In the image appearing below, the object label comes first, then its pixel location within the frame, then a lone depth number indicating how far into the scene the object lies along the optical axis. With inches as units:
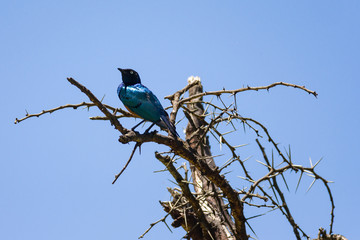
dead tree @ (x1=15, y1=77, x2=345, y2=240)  339.0
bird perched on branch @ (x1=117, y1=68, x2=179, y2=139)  431.3
